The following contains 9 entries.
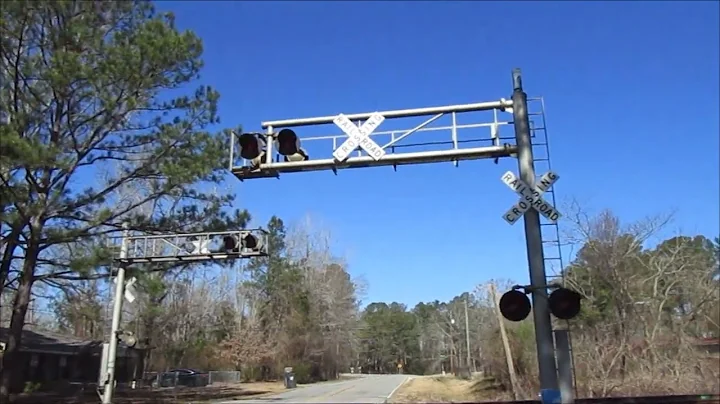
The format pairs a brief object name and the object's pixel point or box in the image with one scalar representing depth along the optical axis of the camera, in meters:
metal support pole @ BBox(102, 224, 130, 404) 17.69
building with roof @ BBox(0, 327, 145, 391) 38.12
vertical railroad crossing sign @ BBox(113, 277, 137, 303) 19.09
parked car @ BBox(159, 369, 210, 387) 49.52
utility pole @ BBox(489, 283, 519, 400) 30.25
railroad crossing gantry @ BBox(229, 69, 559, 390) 8.88
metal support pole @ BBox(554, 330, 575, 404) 8.24
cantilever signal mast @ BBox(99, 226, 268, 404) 16.85
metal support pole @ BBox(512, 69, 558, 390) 8.51
